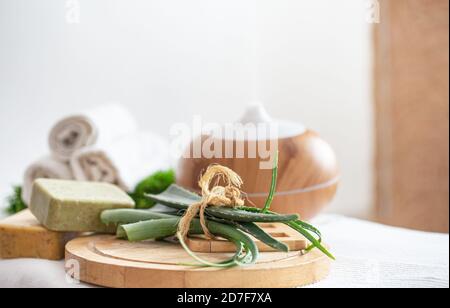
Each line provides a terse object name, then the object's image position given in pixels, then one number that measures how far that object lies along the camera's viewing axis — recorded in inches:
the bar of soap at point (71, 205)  31.2
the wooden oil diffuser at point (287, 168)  33.6
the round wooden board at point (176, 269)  27.0
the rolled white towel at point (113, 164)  43.0
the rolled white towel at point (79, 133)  44.5
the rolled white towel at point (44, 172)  43.9
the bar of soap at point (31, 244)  31.3
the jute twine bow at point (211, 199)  29.2
